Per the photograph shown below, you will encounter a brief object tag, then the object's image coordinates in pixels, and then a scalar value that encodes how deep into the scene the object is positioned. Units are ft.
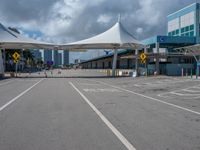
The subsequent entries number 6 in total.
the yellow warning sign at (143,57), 90.44
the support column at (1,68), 99.69
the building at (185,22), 137.12
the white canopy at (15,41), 92.98
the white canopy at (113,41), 95.63
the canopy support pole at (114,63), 105.43
